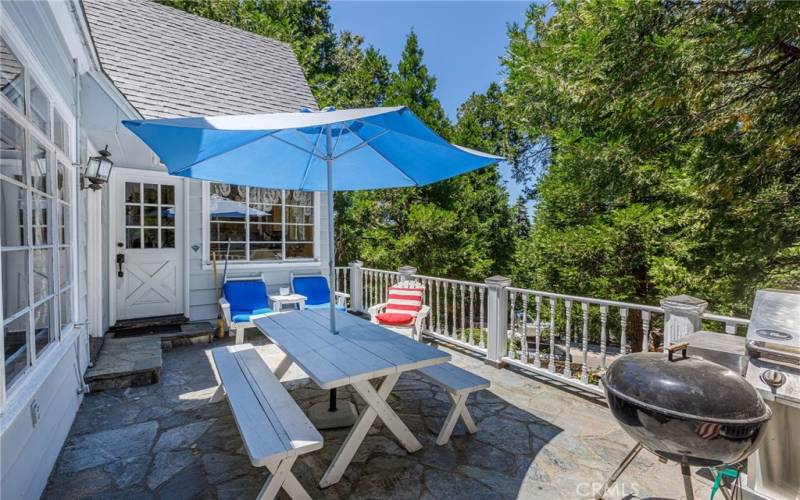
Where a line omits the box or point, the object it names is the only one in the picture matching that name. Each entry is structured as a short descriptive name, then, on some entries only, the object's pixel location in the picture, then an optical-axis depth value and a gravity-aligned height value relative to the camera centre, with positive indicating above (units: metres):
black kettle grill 1.44 -0.65
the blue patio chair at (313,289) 5.99 -0.72
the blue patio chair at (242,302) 4.93 -0.83
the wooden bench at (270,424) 1.81 -0.96
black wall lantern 3.79 +0.73
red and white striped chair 4.55 -0.84
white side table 5.38 -0.82
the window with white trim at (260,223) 5.93 +0.33
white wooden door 5.41 -0.02
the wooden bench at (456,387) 2.63 -0.99
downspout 3.28 +0.35
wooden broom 5.50 -1.23
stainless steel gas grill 1.70 -0.68
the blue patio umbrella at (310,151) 2.19 +0.69
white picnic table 2.23 -0.73
